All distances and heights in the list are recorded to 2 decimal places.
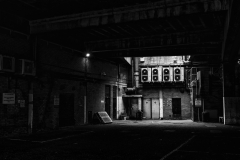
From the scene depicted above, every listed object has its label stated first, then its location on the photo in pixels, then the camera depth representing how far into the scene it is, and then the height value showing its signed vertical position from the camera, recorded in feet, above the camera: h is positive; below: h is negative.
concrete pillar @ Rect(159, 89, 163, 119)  99.88 +0.16
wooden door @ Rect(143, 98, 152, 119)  100.99 -3.44
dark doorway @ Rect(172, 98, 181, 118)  99.55 -2.57
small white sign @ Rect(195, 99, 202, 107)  80.07 -1.10
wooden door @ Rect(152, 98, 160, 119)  100.37 -3.60
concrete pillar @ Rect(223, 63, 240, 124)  66.90 +0.41
